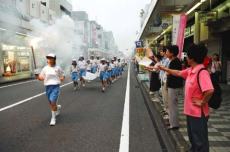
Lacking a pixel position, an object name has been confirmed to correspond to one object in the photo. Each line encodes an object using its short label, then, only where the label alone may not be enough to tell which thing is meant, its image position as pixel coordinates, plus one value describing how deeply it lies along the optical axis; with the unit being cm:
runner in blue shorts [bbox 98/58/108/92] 1629
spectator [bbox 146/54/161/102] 1171
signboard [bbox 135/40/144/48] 2518
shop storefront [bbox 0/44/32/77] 1959
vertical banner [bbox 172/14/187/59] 757
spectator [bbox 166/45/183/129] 667
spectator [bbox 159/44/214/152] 413
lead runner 786
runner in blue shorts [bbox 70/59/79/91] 1669
